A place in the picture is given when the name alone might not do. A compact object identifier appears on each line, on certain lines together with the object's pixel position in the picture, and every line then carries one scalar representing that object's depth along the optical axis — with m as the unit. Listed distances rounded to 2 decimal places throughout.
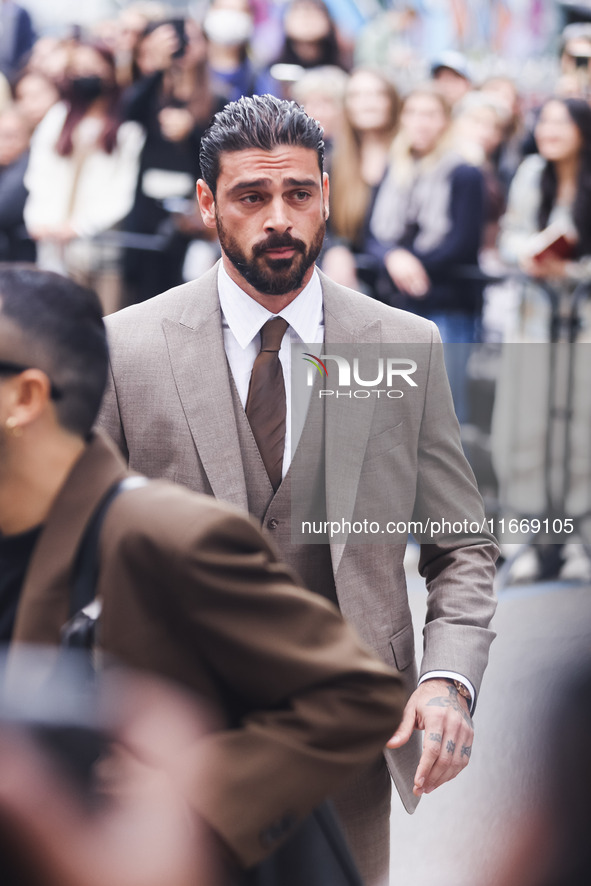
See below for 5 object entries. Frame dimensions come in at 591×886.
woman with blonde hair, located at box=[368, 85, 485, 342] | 12.66
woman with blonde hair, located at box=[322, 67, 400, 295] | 13.16
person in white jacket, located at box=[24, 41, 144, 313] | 13.65
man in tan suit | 4.79
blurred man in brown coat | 2.99
